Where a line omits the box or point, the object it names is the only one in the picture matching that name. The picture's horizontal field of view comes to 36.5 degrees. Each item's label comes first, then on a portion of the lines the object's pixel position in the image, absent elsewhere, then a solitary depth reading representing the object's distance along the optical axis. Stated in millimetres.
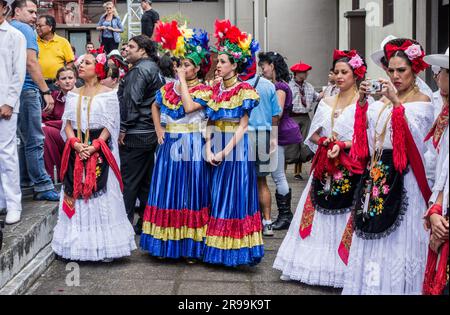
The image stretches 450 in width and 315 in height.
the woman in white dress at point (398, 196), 4543
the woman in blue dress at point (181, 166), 6121
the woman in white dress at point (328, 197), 5449
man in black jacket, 6922
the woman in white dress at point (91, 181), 6051
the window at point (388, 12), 12125
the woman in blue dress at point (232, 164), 5953
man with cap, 11328
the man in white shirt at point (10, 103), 6047
